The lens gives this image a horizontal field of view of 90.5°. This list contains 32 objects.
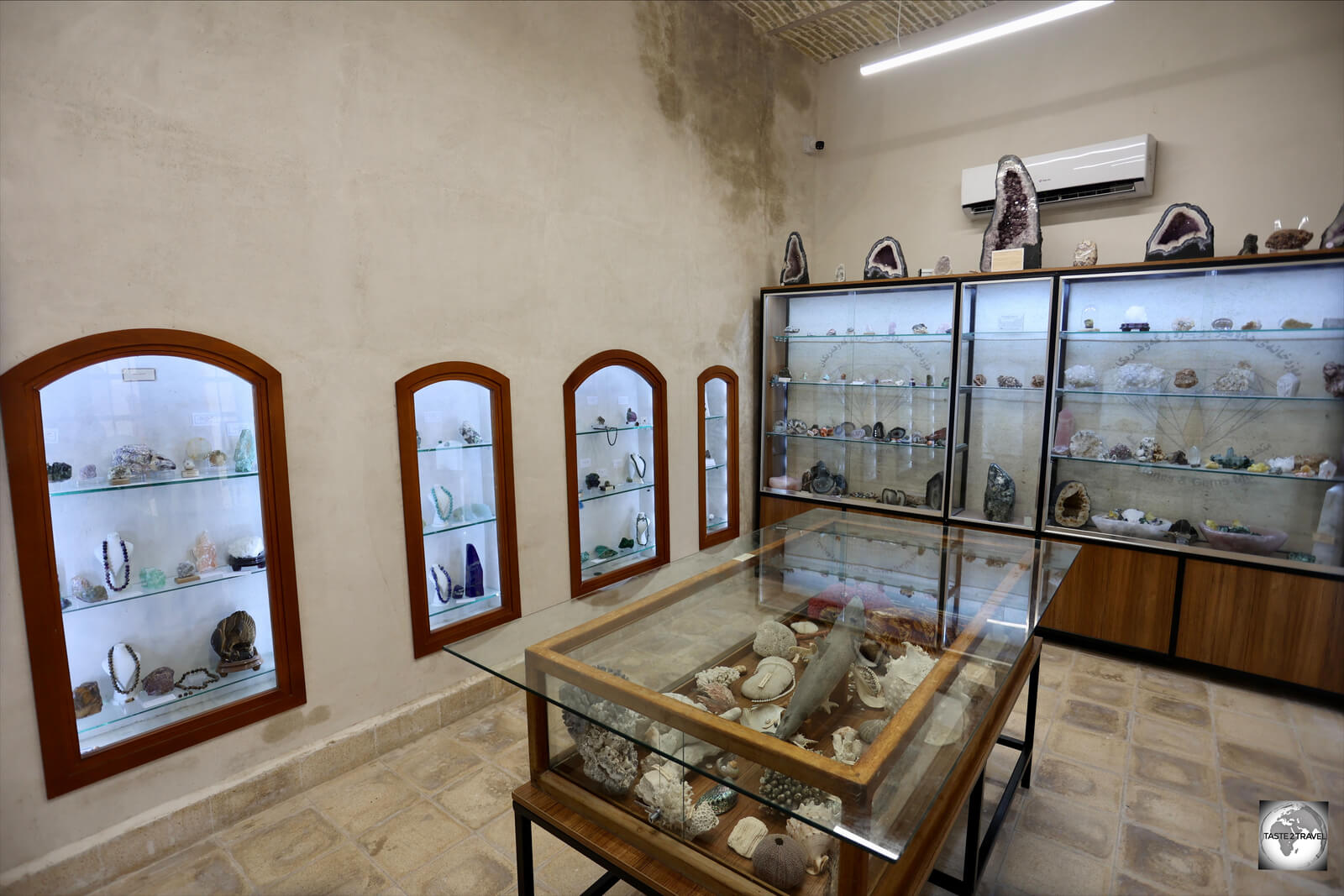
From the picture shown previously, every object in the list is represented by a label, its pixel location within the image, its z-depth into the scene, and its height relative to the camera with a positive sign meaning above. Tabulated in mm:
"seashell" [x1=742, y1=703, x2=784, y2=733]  1513 -815
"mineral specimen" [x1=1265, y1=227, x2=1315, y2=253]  3611 +680
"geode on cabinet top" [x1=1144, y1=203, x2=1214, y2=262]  3869 +764
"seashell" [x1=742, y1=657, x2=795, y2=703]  1738 -839
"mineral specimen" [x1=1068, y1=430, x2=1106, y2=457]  4352 -511
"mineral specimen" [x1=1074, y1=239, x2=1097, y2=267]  4266 +715
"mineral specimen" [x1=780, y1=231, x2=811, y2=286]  5348 +863
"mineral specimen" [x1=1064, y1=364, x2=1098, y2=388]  4316 -62
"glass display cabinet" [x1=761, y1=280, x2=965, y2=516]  4969 -201
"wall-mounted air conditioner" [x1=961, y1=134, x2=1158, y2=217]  4324 +1299
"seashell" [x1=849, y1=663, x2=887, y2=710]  1715 -845
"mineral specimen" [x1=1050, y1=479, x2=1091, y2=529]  4355 -905
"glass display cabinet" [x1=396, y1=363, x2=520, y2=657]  3248 -653
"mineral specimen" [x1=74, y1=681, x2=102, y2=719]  2398 -1165
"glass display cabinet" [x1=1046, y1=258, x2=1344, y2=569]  3719 -276
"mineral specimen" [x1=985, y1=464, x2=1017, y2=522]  4602 -880
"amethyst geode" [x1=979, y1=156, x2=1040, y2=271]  4387 +998
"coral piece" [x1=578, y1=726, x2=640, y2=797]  1659 -981
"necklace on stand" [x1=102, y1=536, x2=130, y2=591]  2492 -714
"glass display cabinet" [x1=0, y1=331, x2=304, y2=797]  2258 -634
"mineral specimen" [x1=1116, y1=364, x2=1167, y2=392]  4125 -73
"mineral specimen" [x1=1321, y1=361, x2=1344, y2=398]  3600 -76
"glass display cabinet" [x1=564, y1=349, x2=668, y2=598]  4105 -631
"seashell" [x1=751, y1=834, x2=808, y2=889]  1421 -1059
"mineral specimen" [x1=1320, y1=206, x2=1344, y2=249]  3553 +695
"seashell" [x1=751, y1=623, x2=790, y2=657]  2027 -834
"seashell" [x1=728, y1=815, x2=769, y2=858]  1501 -1057
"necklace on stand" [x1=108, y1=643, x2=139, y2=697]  2479 -1126
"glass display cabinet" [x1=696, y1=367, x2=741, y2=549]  5188 -684
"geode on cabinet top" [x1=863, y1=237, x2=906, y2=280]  5004 +811
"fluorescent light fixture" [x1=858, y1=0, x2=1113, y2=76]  3139 +1732
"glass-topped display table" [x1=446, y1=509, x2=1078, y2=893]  1354 -821
